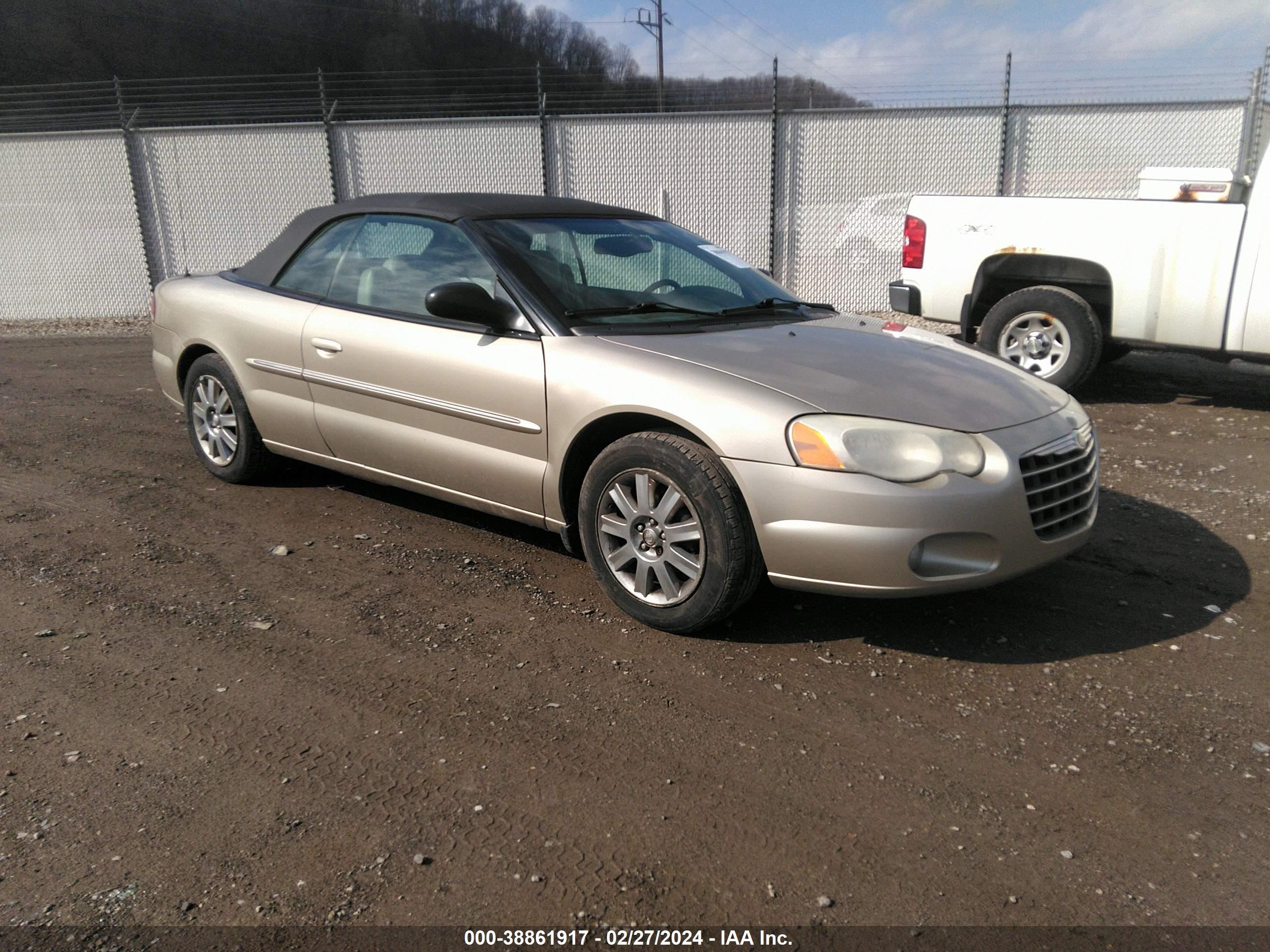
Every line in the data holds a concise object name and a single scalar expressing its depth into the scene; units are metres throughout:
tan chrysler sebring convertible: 3.23
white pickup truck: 6.88
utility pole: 39.93
